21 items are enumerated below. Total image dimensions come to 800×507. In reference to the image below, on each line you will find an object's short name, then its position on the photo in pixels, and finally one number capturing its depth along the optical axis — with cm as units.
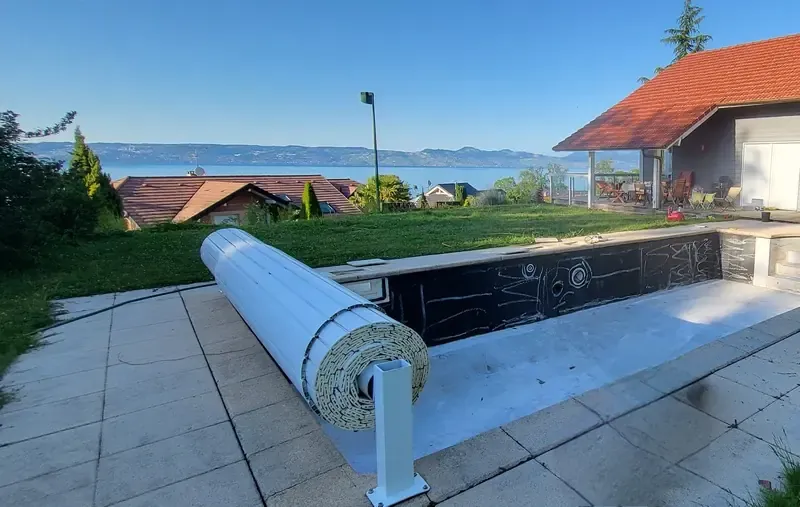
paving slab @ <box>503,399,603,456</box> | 258
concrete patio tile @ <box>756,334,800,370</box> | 382
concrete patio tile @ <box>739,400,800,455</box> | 274
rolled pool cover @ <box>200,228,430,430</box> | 222
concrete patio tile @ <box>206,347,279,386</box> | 332
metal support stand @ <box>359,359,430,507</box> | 203
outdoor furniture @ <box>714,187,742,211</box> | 1309
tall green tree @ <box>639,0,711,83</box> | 2888
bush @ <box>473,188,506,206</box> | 1762
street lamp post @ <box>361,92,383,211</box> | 1651
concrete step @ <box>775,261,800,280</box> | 731
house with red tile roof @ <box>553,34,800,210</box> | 1222
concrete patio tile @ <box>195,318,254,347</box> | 407
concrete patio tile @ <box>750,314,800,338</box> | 443
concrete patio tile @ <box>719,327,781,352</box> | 407
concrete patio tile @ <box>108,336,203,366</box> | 369
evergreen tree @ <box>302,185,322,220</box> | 1623
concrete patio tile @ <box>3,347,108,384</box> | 339
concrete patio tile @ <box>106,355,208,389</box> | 332
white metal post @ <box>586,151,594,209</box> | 1441
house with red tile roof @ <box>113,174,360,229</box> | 2516
